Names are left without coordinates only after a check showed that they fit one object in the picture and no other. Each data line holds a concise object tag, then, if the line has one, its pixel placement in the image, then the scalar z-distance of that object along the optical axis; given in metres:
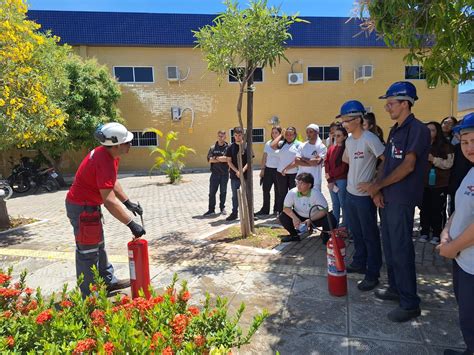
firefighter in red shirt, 3.31
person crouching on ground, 5.19
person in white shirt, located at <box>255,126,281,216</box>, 7.21
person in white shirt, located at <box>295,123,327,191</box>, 6.30
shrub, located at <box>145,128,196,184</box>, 14.64
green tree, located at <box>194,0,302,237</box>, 4.88
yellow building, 18.20
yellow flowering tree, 5.68
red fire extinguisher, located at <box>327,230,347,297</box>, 3.50
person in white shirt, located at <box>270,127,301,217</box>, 6.74
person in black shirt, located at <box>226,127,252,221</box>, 6.61
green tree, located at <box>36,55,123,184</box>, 14.14
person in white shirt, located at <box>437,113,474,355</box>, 2.15
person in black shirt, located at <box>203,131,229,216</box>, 7.57
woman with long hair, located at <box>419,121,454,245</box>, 5.17
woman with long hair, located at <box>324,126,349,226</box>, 5.14
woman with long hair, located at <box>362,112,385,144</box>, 4.78
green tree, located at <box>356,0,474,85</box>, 3.14
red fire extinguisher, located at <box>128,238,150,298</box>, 3.47
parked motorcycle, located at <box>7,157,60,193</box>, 13.28
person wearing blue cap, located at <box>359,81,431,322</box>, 3.02
